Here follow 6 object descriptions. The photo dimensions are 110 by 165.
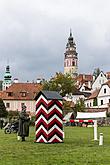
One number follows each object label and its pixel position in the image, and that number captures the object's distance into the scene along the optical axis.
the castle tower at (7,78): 176.52
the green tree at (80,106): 100.83
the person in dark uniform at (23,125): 22.66
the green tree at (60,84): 99.81
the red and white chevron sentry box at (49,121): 20.98
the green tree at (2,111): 92.00
